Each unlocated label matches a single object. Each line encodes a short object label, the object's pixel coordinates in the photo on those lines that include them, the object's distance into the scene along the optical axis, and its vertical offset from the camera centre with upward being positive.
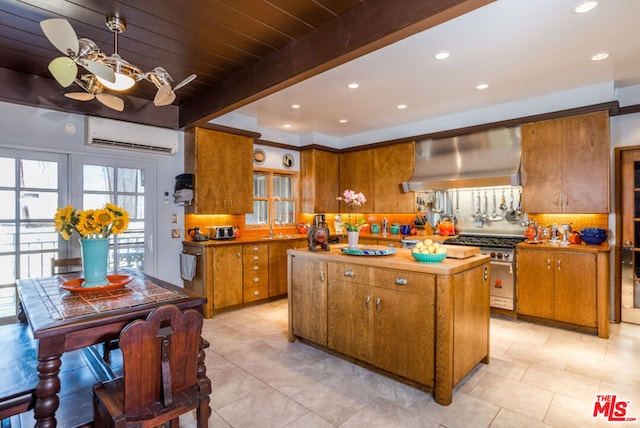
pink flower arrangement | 3.17 +0.14
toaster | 4.66 -0.25
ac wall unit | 3.75 +0.95
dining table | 1.54 -0.52
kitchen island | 2.32 -0.80
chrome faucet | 5.73 +0.05
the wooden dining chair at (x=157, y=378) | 1.48 -0.78
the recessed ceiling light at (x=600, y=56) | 3.04 +1.47
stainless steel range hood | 4.33 +0.75
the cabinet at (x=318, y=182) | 5.94 +0.59
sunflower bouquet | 2.12 -0.05
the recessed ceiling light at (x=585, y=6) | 2.27 +1.44
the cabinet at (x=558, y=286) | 3.59 -0.83
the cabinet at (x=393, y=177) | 5.37 +0.62
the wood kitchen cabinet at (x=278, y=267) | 4.92 -0.80
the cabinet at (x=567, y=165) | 3.71 +0.57
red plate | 2.12 -0.47
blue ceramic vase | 2.20 -0.31
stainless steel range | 4.05 -0.71
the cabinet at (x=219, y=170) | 4.45 +0.62
